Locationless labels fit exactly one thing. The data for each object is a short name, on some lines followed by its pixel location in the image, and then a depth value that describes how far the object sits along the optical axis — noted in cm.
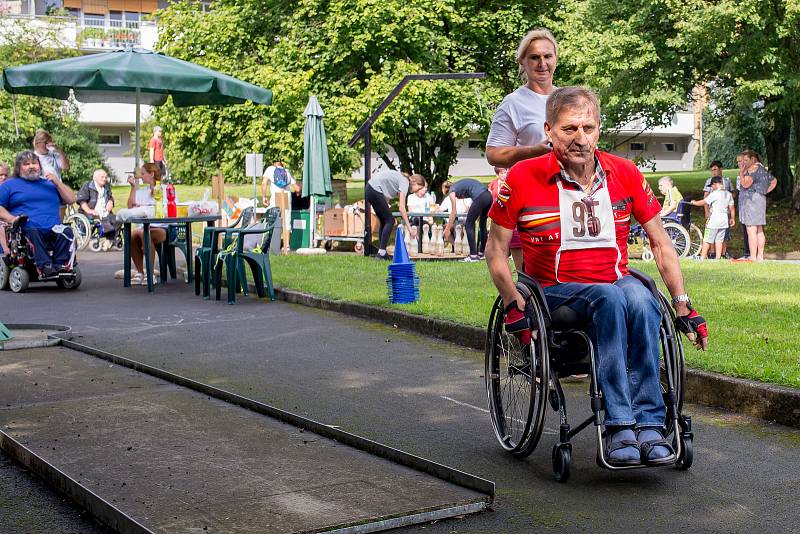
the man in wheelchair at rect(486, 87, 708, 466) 512
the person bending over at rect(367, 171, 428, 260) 1945
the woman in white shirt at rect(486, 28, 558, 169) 720
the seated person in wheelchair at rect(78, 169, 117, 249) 2473
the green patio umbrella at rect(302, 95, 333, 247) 2209
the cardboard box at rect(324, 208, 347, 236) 2300
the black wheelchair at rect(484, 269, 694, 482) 490
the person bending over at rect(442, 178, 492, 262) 1875
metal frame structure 2010
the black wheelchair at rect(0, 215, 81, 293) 1459
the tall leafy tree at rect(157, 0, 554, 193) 2964
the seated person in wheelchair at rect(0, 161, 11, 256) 1460
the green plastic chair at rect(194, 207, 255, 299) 1355
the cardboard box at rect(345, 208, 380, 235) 2320
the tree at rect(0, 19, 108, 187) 4534
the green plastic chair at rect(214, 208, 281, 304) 1305
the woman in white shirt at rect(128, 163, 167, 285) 1525
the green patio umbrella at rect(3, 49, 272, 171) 1475
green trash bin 2241
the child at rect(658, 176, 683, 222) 2059
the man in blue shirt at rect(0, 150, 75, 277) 1432
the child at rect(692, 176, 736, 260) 2009
